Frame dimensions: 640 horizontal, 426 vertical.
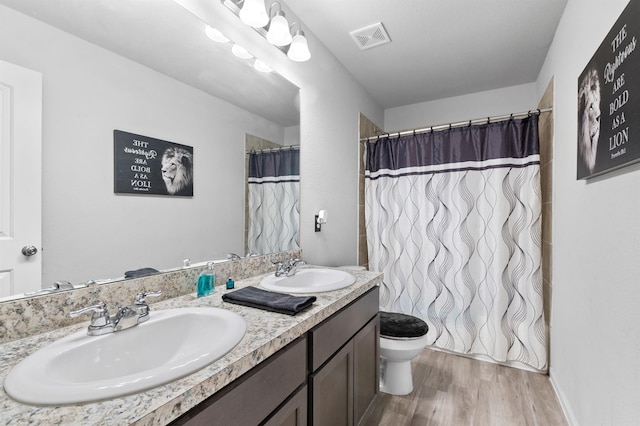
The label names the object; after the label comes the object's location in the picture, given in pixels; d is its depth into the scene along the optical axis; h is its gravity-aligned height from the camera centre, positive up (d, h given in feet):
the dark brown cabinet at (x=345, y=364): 3.46 -2.16
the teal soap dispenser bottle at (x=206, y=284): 3.85 -0.97
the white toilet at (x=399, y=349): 5.88 -2.76
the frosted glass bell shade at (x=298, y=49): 5.31 +3.03
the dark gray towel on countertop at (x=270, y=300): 3.28 -1.05
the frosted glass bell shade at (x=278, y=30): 4.88 +3.09
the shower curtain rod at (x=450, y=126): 7.01 +2.35
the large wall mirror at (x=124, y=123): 2.72 +1.07
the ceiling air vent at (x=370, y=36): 6.38 +4.06
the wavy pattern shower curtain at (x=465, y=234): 6.97 -0.55
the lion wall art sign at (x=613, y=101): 2.99 +1.37
